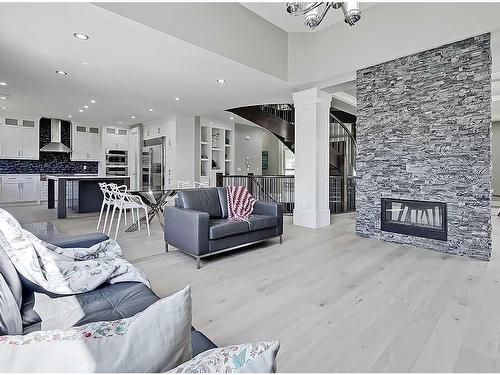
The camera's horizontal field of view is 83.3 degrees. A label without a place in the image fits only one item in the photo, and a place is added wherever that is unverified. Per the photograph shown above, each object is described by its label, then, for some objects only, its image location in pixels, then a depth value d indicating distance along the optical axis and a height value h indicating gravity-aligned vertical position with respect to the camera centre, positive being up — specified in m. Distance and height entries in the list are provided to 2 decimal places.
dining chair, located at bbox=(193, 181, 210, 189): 6.81 -0.06
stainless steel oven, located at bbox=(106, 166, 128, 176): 9.95 +0.42
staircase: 7.27 +1.32
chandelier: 2.54 +1.60
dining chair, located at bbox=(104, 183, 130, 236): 4.80 -0.18
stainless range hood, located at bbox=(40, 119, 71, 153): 8.91 +1.62
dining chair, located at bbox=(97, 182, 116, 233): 4.93 -0.31
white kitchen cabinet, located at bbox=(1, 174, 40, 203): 8.23 -0.16
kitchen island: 6.30 -0.26
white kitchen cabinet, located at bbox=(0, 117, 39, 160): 8.20 +1.33
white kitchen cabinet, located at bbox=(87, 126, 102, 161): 9.61 +1.36
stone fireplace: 3.49 +0.46
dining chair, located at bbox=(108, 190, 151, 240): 4.74 -0.35
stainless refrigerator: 8.44 +0.59
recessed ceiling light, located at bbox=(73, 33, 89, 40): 3.31 +1.75
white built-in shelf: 9.03 +1.06
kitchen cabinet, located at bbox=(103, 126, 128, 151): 9.82 +1.57
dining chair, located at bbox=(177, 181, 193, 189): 7.12 -0.07
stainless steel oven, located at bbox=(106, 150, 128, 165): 9.85 +0.90
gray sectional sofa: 1.23 -0.63
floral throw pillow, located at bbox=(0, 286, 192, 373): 0.55 -0.34
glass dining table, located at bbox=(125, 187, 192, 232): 4.87 -0.28
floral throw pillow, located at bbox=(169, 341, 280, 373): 0.54 -0.36
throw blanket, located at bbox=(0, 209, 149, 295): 1.50 -0.52
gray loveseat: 3.15 -0.52
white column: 5.43 +0.50
